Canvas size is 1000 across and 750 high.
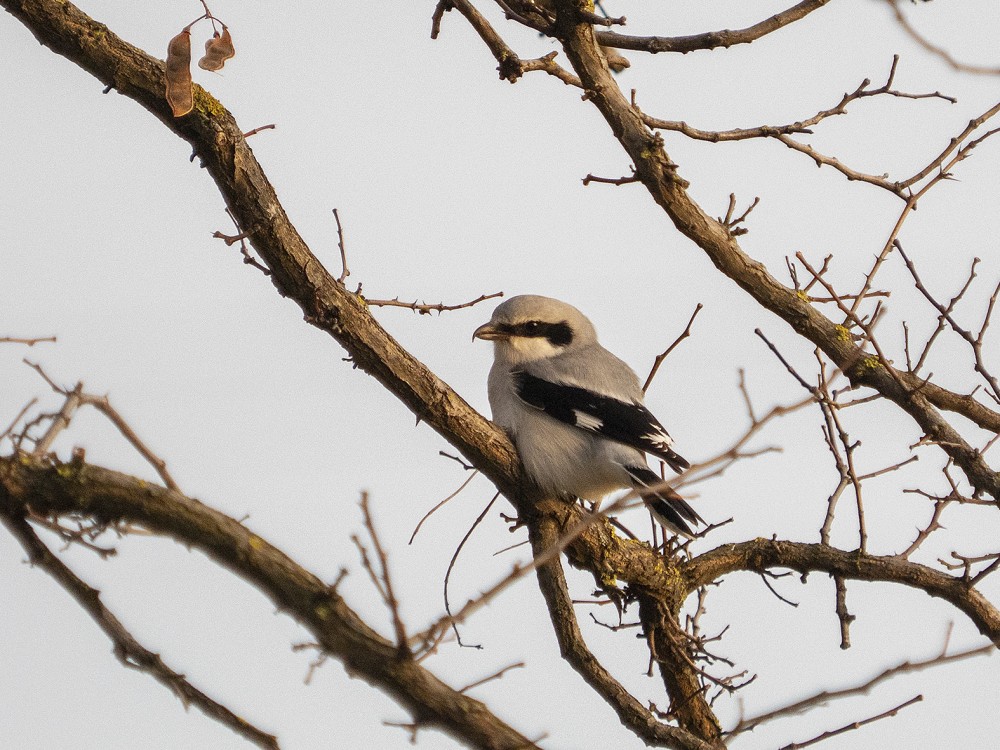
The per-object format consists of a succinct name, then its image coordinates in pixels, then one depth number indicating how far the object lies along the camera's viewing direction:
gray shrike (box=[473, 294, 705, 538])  9.28
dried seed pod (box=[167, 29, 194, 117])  7.20
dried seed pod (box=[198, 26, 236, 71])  7.41
